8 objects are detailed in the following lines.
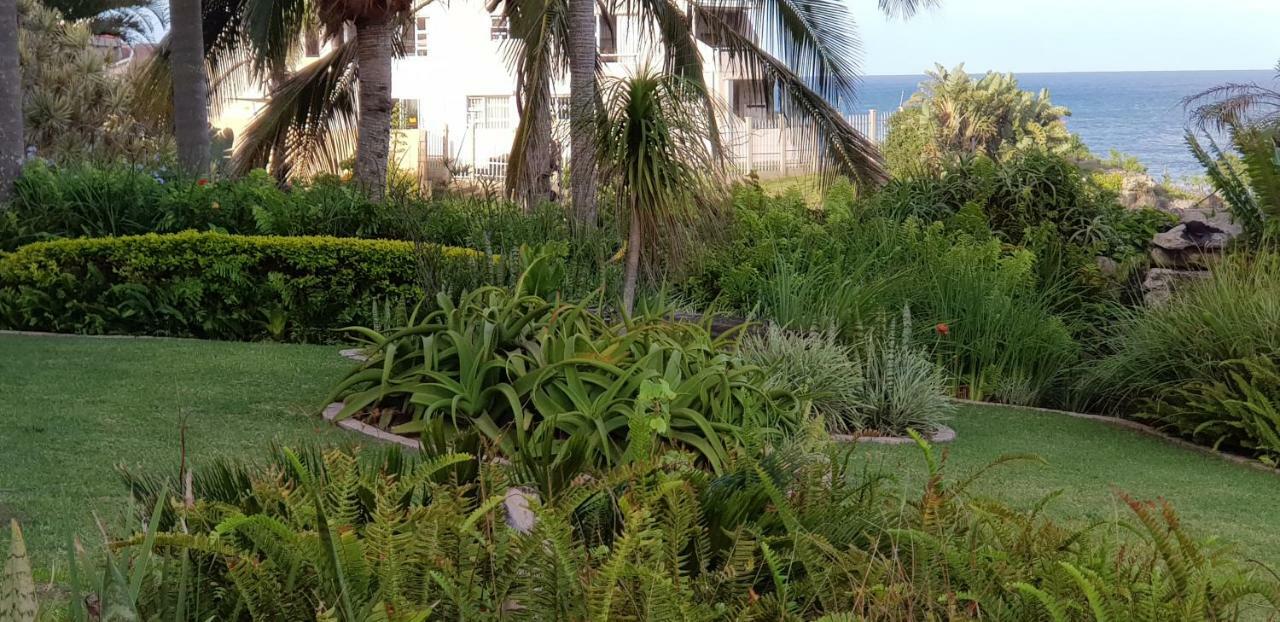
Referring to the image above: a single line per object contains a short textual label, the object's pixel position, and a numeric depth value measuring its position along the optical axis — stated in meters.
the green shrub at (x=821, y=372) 7.55
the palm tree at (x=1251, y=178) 10.27
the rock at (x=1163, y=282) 10.55
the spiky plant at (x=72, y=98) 27.98
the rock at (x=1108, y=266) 12.48
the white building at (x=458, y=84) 40.41
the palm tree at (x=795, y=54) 14.98
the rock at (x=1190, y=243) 11.85
